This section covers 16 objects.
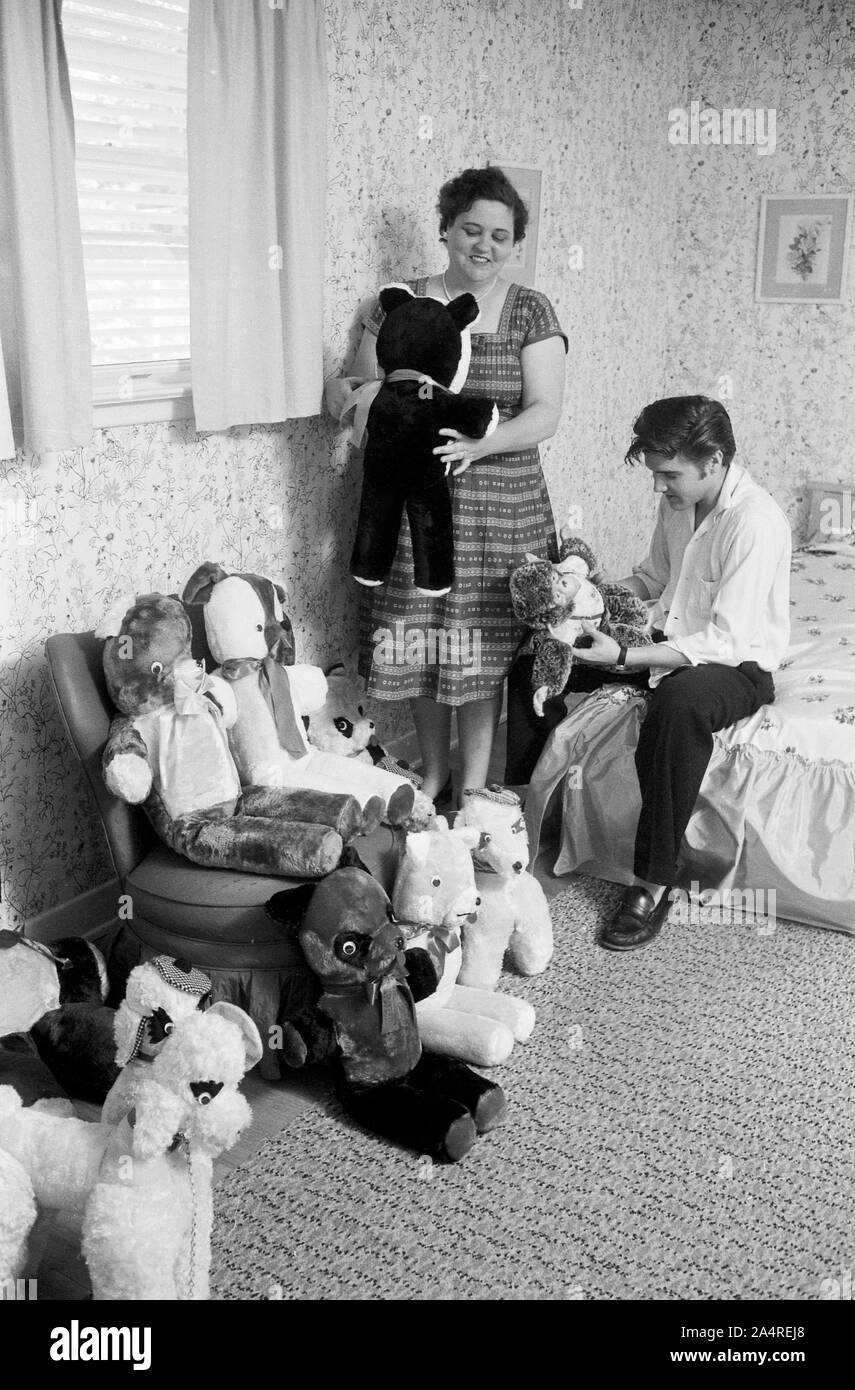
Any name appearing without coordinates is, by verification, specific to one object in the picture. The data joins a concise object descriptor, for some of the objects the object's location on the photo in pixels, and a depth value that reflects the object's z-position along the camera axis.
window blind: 2.20
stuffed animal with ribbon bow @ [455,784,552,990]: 2.34
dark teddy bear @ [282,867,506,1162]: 1.93
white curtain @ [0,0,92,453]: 1.93
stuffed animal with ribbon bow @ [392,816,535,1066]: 2.11
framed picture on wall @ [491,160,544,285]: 3.48
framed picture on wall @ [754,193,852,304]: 4.26
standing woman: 2.68
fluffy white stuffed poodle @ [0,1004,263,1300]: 1.50
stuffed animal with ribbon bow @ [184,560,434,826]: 2.27
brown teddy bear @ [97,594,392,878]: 2.09
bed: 2.58
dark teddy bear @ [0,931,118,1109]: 2.00
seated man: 2.56
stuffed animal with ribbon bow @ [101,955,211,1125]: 1.63
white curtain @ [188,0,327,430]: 2.31
